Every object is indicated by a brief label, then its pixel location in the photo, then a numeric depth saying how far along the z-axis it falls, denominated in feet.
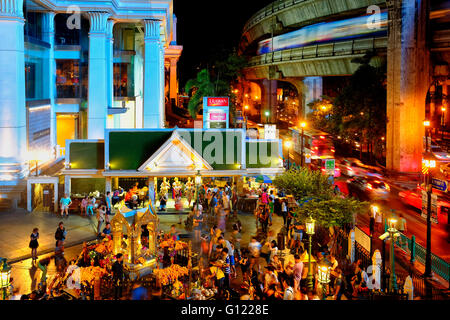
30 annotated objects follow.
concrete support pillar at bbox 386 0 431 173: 124.47
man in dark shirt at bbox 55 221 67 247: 60.49
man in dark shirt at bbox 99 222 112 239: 60.96
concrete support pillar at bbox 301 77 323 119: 245.24
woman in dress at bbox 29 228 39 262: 58.48
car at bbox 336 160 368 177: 125.26
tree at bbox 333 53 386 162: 142.82
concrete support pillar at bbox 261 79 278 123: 308.40
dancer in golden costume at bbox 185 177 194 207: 93.31
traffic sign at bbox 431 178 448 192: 54.86
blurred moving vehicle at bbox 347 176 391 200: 99.40
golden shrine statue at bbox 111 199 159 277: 49.26
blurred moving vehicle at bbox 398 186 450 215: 81.87
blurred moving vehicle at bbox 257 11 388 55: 175.22
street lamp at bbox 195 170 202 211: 83.97
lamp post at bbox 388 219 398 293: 49.11
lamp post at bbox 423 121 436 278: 52.39
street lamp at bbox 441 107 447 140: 238.11
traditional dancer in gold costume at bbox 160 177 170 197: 96.63
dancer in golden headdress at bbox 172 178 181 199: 92.13
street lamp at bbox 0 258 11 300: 40.19
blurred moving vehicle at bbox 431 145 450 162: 130.28
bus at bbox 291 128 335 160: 159.33
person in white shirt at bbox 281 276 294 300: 37.37
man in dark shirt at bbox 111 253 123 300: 45.68
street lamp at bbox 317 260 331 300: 44.11
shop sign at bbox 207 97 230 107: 135.33
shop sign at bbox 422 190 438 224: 54.75
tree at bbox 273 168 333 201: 74.79
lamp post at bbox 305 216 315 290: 48.37
